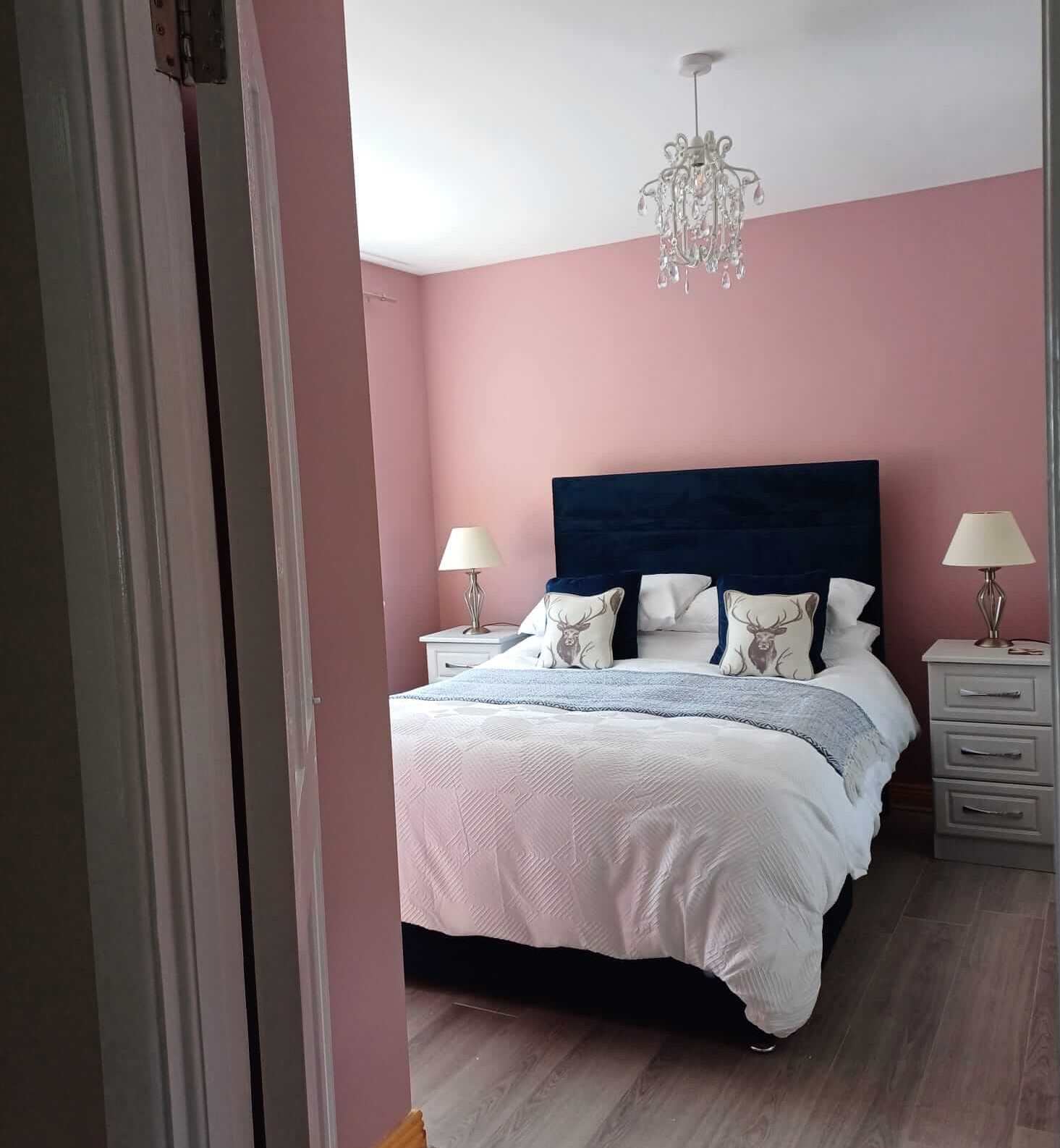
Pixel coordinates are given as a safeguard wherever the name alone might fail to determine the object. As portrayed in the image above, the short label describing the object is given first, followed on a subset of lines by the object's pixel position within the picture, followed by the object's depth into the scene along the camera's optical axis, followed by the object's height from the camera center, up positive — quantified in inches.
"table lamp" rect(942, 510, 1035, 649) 145.2 -11.3
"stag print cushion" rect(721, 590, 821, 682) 143.8 -22.9
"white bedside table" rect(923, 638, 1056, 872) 139.5 -40.4
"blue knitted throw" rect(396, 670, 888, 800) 116.3 -27.5
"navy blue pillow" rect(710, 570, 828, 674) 148.4 -16.9
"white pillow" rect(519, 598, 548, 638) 177.6 -23.7
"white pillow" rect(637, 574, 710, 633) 169.8 -19.7
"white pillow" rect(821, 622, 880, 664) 154.5 -25.8
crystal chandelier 117.6 +33.2
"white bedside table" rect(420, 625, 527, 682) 190.5 -29.5
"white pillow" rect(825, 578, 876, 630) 158.6 -20.2
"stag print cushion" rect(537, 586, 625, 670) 158.6 -22.9
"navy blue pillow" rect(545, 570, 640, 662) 164.4 -18.0
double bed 94.7 -35.2
